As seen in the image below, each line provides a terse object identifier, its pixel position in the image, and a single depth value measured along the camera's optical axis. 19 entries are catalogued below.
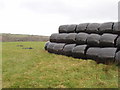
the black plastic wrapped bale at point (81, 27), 9.19
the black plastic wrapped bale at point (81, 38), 8.66
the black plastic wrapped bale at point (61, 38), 10.13
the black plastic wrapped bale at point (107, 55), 6.89
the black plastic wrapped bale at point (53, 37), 11.04
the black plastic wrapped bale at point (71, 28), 10.00
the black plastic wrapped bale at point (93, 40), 7.95
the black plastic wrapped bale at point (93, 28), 8.49
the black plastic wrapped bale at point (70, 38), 9.42
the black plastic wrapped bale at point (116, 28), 7.39
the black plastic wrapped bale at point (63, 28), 10.71
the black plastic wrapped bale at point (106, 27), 7.82
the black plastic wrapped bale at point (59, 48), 9.87
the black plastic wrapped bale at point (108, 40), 7.36
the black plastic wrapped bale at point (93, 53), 7.58
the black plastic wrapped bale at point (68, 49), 9.11
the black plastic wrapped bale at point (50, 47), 10.76
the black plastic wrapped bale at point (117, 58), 6.67
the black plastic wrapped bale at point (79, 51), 8.25
